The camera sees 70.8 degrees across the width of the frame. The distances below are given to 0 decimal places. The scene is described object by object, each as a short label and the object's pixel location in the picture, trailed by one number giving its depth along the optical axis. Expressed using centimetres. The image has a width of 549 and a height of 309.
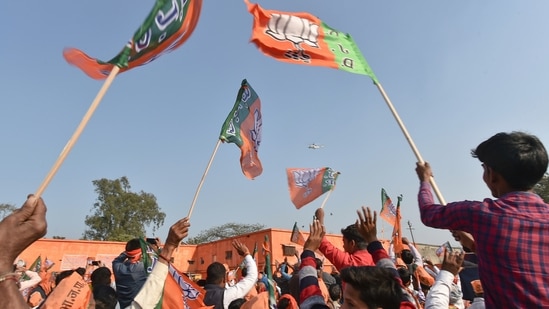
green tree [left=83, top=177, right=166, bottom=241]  4606
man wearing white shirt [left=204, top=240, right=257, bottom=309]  400
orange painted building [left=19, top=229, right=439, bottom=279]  2677
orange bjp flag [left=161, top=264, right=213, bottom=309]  316
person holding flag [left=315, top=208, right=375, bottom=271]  379
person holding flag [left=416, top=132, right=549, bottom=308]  181
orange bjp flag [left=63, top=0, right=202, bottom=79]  279
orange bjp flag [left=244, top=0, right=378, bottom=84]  435
